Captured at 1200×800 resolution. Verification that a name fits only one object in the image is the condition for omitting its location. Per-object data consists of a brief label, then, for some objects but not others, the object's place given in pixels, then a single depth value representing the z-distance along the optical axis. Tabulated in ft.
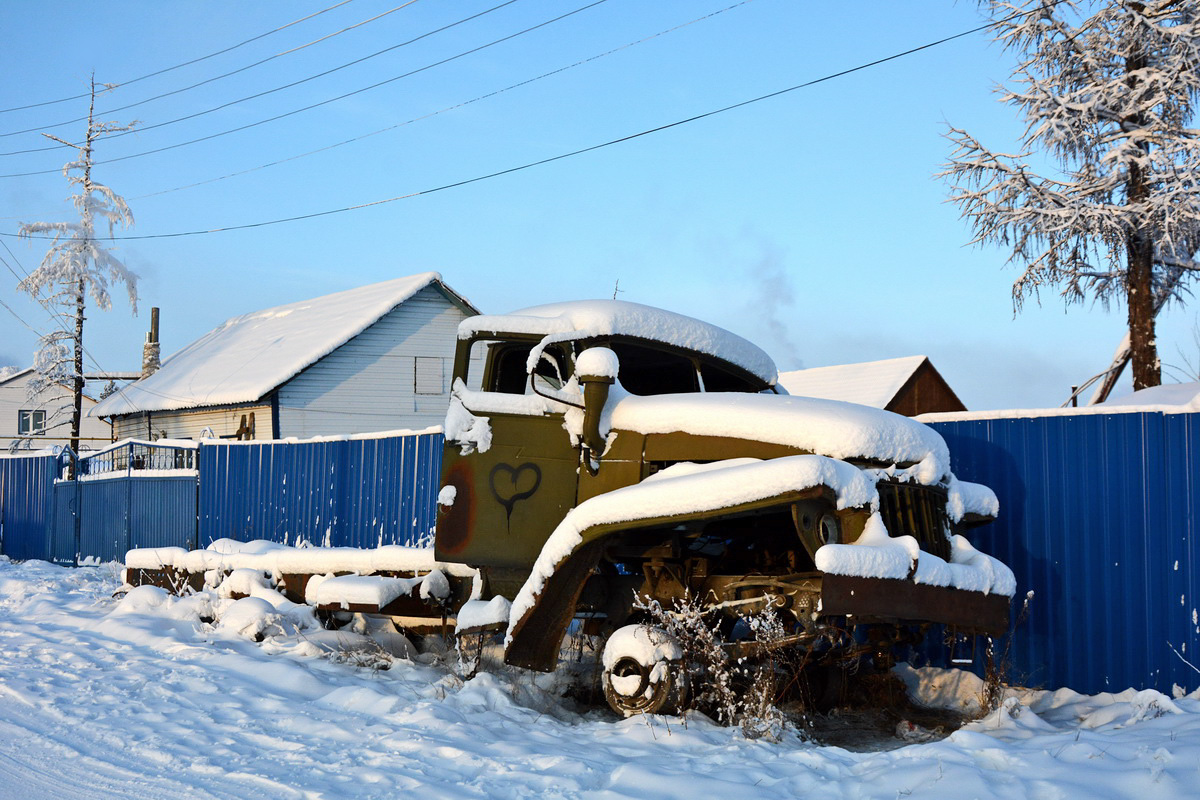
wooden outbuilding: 127.03
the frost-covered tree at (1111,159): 56.39
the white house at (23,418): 167.43
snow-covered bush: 18.52
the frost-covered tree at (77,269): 105.19
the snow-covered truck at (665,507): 16.99
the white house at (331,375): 88.69
